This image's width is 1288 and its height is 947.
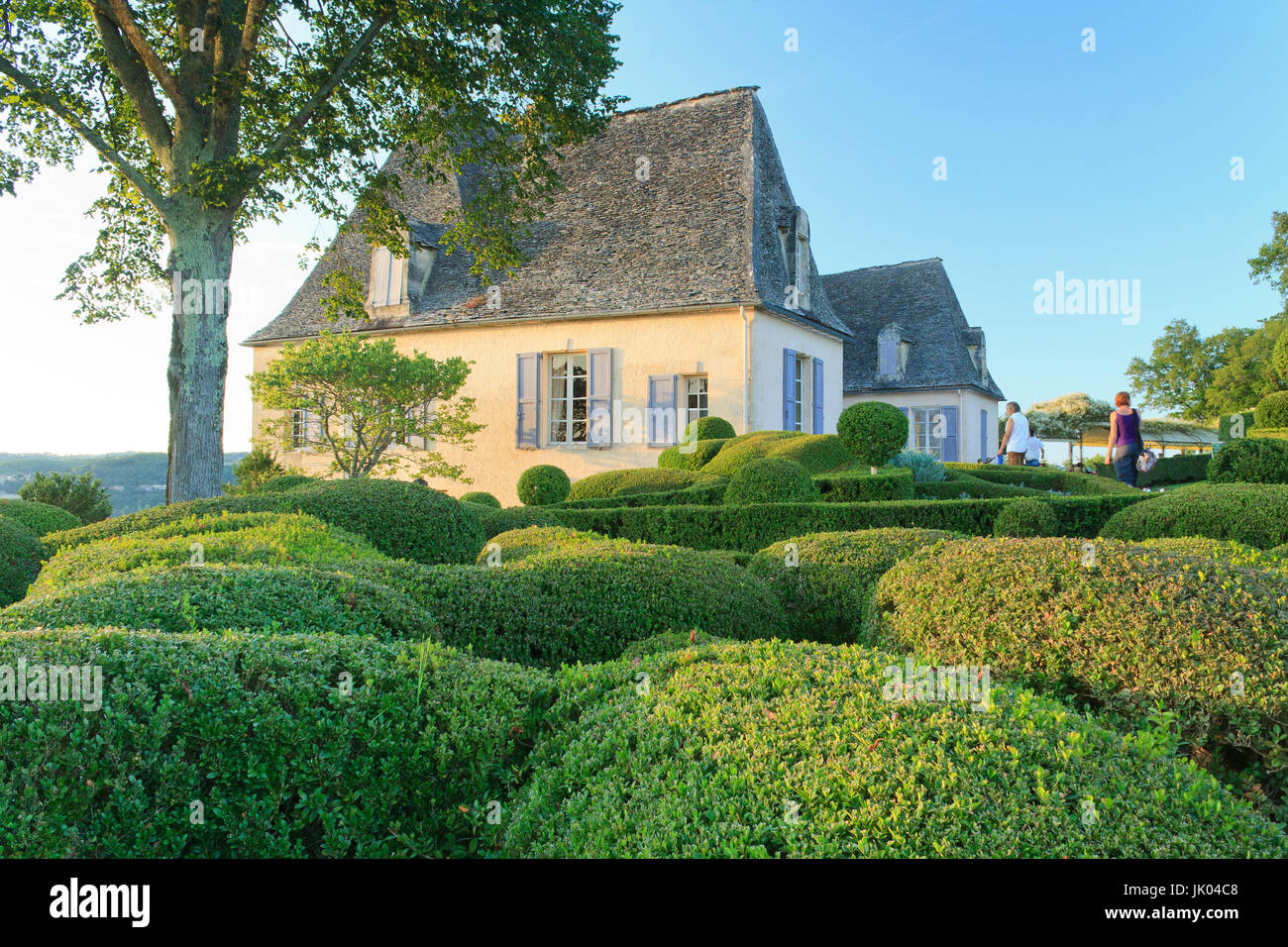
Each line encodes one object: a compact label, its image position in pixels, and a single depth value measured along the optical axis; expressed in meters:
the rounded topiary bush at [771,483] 9.81
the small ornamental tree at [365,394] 17.31
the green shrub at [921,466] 12.73
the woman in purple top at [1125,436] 13.23
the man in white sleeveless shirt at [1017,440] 17.34
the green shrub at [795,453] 12.66
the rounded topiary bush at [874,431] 11.49
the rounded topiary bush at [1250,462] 9.46
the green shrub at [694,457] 14.48
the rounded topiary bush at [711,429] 16.14
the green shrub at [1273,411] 20.39
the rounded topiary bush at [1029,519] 7.44
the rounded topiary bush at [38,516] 9.93
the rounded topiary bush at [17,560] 7.37
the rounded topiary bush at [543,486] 14.84
